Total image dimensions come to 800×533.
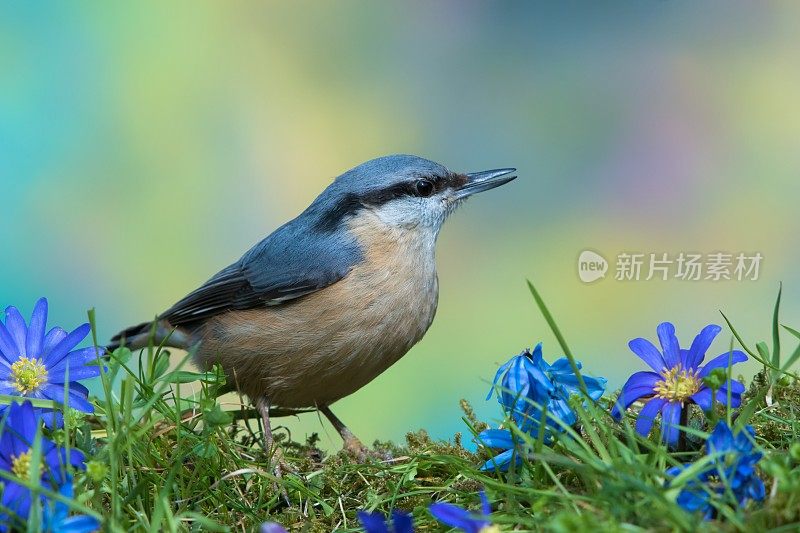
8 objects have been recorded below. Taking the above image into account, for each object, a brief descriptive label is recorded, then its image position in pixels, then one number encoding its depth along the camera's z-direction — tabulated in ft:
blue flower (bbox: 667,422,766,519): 12.59
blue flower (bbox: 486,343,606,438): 16.46
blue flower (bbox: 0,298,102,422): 16.85
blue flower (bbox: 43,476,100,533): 12.21
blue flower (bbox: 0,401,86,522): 13.76
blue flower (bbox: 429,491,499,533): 11.52
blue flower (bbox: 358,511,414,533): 11.52
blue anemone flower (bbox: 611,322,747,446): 15.39
